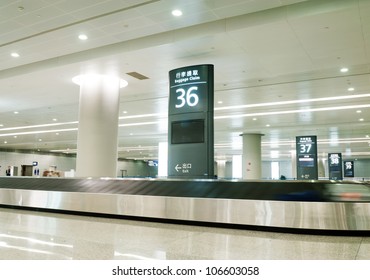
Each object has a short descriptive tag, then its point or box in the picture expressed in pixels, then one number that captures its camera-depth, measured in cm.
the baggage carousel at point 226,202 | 423
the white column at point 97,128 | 1069
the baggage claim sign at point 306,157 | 2270
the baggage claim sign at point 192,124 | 872
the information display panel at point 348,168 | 4259
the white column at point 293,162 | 3606
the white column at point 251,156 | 2423
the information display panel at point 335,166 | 3108
